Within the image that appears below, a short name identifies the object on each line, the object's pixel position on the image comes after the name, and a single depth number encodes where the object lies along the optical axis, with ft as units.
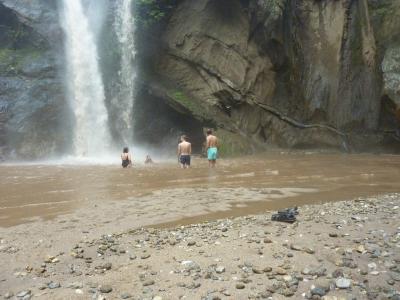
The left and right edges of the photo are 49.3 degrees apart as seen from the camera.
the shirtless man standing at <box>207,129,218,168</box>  49.52
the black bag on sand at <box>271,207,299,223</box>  21.49
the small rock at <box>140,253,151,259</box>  17.47
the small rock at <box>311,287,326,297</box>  14.23
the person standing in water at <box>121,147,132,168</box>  49.61
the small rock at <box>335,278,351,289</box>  14.71
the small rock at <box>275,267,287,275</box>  15.65
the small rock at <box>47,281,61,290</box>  15.26
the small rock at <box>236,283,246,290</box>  14.80
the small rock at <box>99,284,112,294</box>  14.88
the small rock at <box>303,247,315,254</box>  17.35
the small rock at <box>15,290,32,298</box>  14.76
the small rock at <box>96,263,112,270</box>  16.64
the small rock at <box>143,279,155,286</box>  15.29
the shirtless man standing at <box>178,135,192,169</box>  48.34
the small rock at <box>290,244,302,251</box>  17.68
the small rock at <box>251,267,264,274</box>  15.81
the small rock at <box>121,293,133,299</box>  14.53
